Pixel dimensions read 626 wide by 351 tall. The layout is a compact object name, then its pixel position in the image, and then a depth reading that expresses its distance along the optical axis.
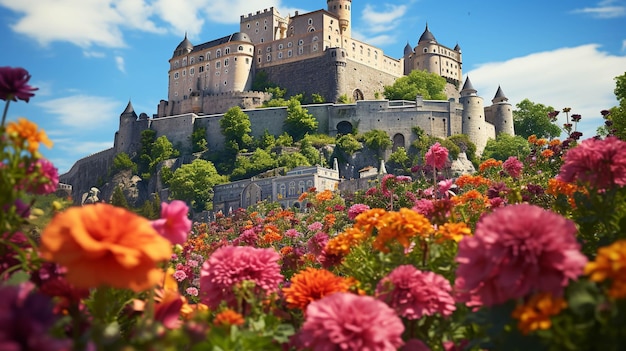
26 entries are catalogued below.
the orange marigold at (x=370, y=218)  3.38
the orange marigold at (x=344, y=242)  3.32
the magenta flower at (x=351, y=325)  2.11
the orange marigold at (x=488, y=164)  8.23
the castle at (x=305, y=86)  52.94
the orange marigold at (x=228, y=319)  2.42
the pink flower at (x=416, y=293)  2.58
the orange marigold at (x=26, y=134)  2.36
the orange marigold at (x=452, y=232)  2.93
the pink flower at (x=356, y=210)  5.24
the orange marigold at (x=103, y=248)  1.74
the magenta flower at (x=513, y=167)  7.23
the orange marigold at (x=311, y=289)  2.64
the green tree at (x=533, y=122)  64.31
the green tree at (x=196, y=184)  48.56
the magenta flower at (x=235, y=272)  2.79
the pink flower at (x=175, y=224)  2.40
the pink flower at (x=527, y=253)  1.97
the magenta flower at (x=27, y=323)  1.56
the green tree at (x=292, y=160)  48.16
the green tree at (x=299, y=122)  53.31
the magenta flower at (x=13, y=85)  2.62
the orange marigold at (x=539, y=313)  1.90
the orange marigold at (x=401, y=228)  2.98
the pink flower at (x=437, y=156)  5.25
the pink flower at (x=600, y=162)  2.84
